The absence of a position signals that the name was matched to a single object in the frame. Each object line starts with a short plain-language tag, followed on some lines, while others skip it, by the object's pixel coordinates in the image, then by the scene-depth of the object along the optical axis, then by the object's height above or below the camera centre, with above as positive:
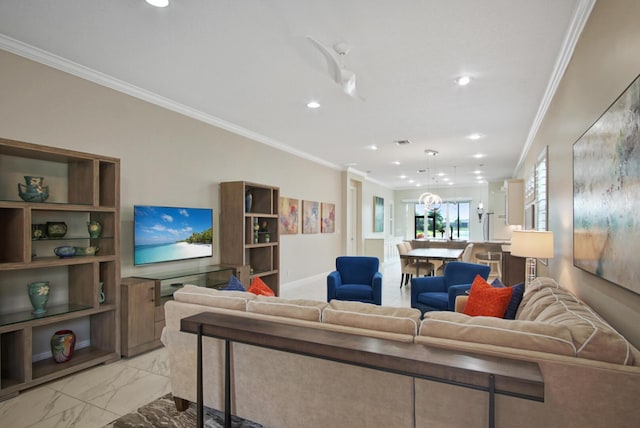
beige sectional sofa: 1.36 -0.74
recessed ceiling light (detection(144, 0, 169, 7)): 2.31 +1.41
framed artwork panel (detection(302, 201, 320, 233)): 7.22 -0.06
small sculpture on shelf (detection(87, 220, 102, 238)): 3.29 -0.14
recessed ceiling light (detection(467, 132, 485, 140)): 5.68 +1.30
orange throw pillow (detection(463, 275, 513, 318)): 2.43 -0.62
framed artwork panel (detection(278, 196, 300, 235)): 6.49 -0.02
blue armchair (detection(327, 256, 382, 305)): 4.51 -0.92
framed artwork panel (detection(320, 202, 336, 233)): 8.03 -0.09
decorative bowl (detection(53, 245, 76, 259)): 3.02 -0.33
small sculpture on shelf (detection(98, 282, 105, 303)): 3.32 -0.78
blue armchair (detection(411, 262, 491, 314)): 4.15 -0.88
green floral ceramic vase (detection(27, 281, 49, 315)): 2.86 -0.67
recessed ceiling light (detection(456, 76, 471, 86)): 3.47 +1.36
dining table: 6.23 -0.75
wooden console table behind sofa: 1.32 -0.62
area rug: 2.33 -1.41
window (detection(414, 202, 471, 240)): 13.24 -0.26
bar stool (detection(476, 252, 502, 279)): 7.39 -0.93
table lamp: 2.99 -0.26
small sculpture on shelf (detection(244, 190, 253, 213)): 5.03 +0.19
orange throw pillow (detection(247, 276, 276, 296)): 2.82 -0.61
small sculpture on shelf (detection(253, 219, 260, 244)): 5.17 -0.24
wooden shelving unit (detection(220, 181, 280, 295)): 4.84 -0.22
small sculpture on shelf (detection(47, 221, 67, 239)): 3.02 -0.13
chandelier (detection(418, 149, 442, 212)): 8.83 +0.39
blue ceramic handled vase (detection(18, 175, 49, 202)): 2.81 +0.19
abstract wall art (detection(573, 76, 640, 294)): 1.52 +0.11
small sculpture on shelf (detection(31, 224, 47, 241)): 2.93 -0.15
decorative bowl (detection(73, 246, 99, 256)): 3.19 -0.34
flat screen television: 3.78 -0.23
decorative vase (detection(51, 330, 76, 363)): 3.01 -1.15
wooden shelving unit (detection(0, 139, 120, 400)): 2.70 -0.39
